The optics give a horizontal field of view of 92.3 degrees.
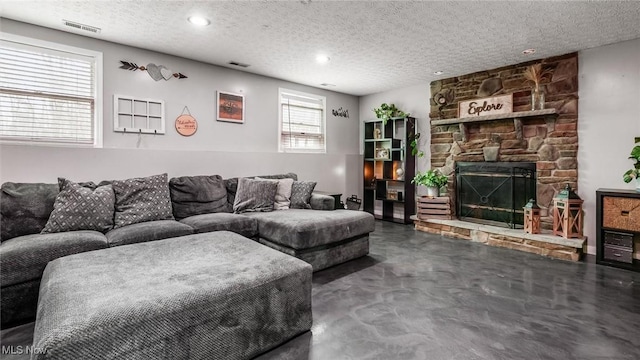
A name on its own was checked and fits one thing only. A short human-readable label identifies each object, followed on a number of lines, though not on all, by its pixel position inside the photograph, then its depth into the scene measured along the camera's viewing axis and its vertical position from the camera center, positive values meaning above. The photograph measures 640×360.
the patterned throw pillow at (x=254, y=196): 3.74 -0.23
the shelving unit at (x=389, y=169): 5.39 +0.17
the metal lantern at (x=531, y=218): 3.88 -0.51
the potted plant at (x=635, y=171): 3.16 +0.07
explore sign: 4.31 +1.05
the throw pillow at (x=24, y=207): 2.46 -0.25
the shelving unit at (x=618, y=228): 3.13 -0.52
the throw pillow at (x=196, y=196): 3.45 -0.21
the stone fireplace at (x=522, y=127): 3.84 +0.72
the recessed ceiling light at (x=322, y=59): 3.90 +1.55
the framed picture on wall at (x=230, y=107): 4.30 +1.01
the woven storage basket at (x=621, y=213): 3.10 -0.37
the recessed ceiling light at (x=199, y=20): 2.86 +1.50
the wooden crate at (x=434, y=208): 4.80 -0.47
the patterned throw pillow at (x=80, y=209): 2.56 -0.28
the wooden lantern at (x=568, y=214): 3.60 -0.43
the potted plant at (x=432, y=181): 4.88 -0.05
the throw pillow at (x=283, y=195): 3.94 -0.23
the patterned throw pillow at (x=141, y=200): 2.93 -0.23
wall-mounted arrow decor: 3.56 +1.31
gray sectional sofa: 2.06 -0.48
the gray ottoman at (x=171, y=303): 1.22 -0.58
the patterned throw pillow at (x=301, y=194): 3.99 -0.22
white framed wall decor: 3.50 +0.74
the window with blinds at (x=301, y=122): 5.12 +0.98
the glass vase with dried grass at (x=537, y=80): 3.94 +1.26
